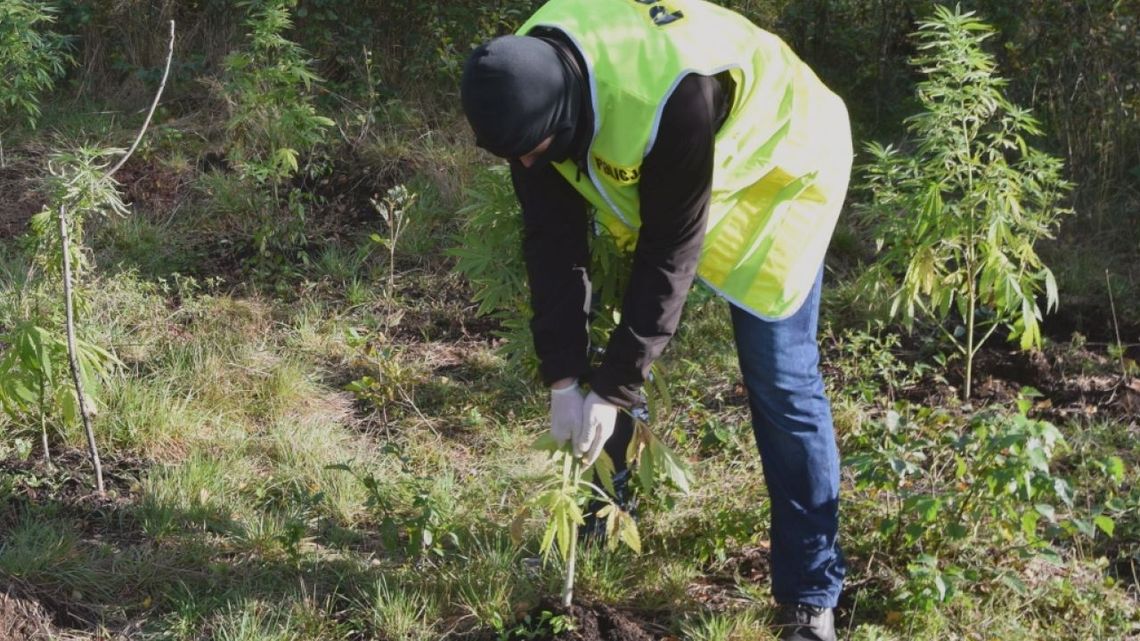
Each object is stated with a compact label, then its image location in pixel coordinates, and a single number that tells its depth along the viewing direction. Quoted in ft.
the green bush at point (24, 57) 18.98
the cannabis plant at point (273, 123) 17.90
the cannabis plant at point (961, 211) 13.64
